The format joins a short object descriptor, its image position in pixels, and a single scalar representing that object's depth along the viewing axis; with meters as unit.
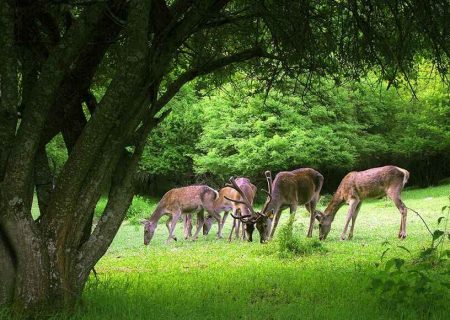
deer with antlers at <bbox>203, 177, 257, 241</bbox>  16.05
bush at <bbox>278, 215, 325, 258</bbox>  9.92
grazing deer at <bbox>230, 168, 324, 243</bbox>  13.52
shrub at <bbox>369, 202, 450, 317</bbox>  4.93
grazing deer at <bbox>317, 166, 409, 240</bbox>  13.62
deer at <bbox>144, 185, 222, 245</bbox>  16.03
